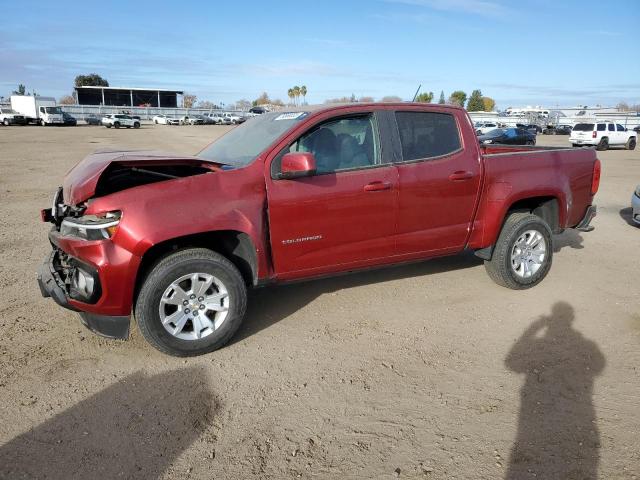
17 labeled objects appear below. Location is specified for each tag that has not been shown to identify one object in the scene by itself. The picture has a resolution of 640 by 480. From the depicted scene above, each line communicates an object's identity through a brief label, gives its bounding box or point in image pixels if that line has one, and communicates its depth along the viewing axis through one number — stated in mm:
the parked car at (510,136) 26069
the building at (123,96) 93562
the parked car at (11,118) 47662
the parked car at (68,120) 52656
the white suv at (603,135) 28609
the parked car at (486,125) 43928
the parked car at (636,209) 8016
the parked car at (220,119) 70750
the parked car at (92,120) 60750
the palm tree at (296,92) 146500
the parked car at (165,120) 66312
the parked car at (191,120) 67500
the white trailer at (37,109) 50969
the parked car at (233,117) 73206
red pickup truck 3582
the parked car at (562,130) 54188
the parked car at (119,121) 53344
